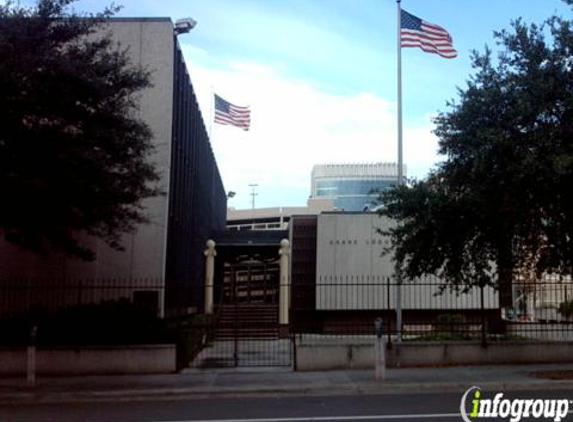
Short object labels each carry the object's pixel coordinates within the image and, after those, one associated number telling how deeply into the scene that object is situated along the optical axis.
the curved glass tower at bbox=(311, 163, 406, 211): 109.69
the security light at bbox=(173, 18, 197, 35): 23.76
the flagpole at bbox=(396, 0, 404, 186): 24.94
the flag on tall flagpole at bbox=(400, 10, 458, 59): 24.20
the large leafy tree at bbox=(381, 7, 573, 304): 15.57
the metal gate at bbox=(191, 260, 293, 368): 20.25
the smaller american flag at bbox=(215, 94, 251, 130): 36.81
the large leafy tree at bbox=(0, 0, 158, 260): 14.09
